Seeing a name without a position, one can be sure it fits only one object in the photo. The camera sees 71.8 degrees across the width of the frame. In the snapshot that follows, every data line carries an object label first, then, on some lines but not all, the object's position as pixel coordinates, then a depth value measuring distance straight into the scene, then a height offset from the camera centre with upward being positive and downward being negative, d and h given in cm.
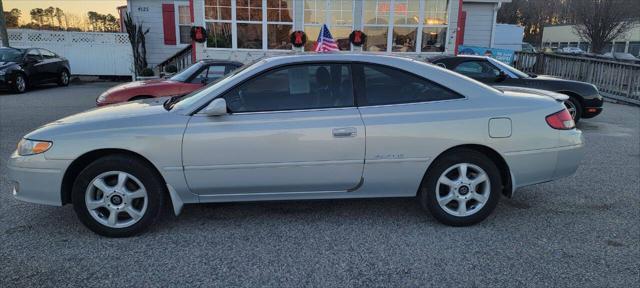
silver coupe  348 -82
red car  757 -79
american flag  991 +0
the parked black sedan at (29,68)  1325 -100
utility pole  1617 +18
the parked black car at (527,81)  851 -67
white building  1367 +55
